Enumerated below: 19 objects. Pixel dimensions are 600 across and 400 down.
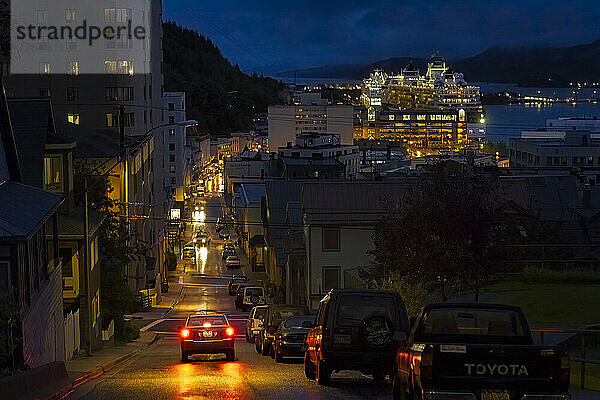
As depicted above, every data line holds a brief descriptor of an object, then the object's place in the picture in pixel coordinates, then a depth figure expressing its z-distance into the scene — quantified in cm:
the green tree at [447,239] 3603
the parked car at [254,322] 4062
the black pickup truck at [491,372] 1219
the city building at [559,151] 13112
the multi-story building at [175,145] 13575
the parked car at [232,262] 10250
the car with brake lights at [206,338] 2867
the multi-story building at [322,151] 13100
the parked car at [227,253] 10979
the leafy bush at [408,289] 3500
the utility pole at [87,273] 3303
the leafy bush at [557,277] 4500
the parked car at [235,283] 7700
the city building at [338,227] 5488
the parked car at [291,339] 2734
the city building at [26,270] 2002
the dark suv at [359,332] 1838
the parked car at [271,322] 3222
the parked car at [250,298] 6491
